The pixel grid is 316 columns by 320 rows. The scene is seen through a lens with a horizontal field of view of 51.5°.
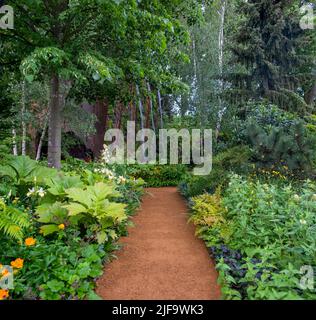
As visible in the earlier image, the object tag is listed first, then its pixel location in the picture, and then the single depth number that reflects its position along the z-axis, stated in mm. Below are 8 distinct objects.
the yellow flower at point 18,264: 2786
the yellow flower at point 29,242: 3061
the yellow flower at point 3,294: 2482
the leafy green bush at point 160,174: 10109
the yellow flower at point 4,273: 2706
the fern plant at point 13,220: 2929
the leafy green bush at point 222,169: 6570
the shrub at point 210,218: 4340
